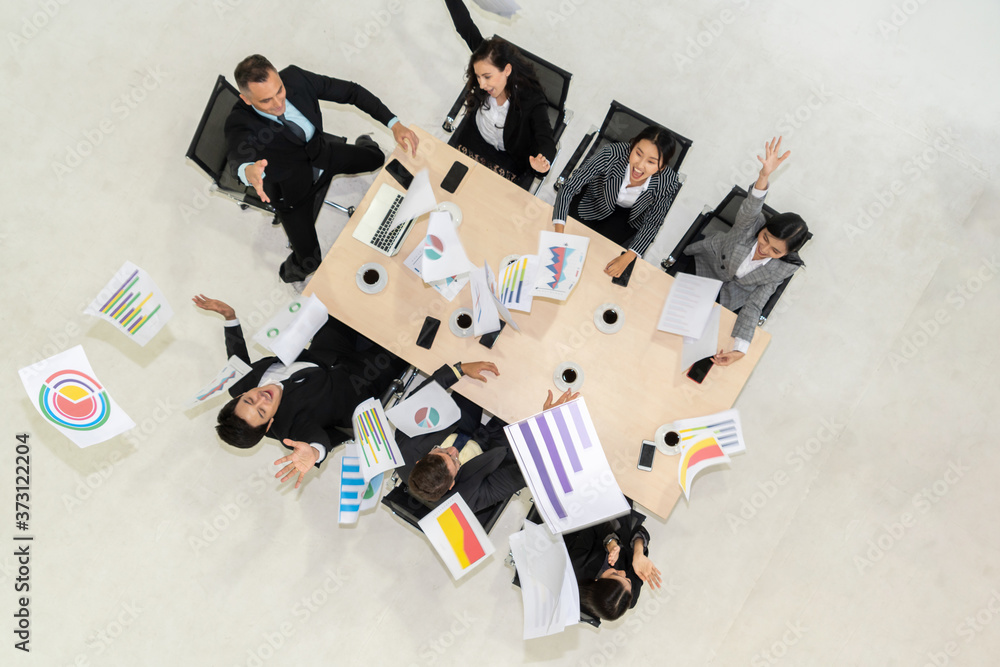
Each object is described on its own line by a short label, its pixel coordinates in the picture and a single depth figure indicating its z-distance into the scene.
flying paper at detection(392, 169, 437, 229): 2.38
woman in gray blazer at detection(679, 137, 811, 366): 2.38
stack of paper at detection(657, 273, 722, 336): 2.45
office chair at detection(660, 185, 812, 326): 2.64
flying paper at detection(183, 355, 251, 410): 2.36
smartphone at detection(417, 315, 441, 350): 2.46
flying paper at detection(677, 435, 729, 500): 2.41
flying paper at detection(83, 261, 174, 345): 2.34
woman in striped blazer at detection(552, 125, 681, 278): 2.38
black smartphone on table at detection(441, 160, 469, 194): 2.50
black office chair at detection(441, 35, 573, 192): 2.53
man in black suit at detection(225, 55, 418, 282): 2.29
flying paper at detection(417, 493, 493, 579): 2.41
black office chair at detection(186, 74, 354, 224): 2.42
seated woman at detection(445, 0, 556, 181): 2.43
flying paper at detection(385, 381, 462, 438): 2.40
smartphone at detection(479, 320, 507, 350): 2.46
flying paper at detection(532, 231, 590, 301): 2.44
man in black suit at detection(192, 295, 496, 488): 2.31
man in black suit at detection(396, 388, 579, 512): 2.45
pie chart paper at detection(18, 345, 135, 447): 2.29
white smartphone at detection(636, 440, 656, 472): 2.44
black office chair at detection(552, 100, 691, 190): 2.52
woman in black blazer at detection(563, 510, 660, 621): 2.37
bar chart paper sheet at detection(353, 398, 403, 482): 2.40
